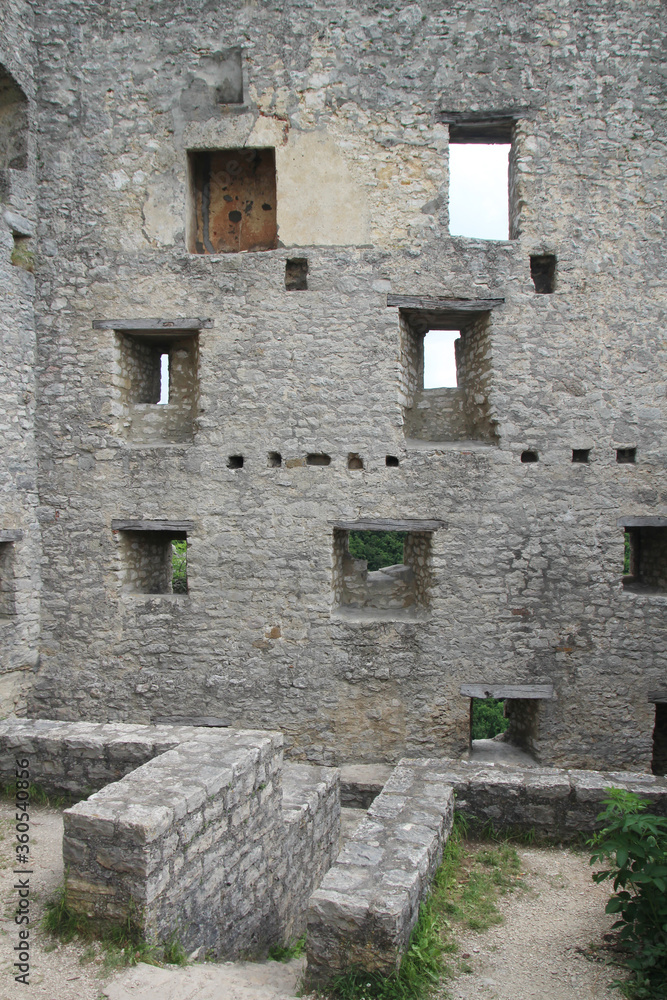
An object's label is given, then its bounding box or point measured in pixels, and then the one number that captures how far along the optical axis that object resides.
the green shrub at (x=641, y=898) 3.34
